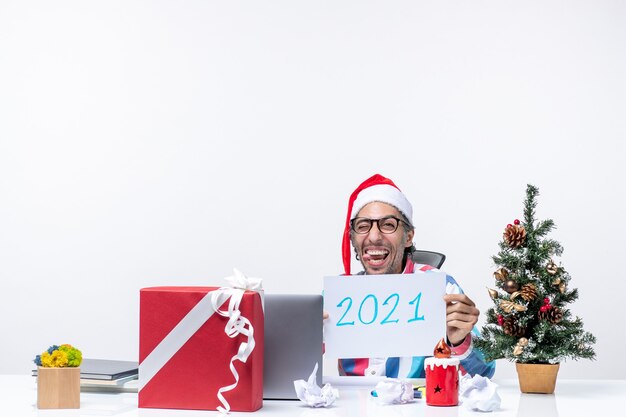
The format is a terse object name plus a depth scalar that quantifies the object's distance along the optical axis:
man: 2.09
